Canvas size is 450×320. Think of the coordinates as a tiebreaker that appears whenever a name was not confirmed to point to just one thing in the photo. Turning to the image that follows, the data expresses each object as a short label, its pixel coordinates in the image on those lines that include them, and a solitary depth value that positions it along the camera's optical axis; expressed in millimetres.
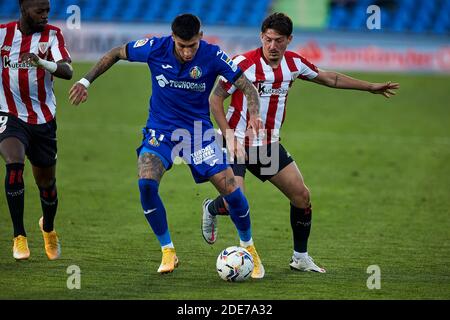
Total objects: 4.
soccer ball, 15125
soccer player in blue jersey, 15531
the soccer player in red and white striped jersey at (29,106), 16312
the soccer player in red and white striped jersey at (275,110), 16281
